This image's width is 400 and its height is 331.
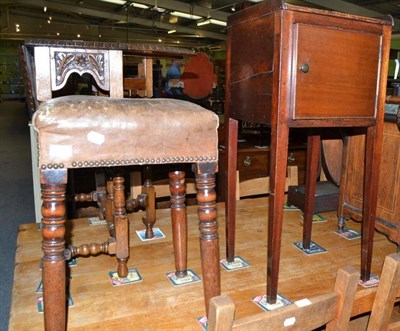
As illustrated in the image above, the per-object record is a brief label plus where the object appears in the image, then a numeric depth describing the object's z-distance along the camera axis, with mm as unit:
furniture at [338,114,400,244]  1534
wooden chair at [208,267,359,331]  773
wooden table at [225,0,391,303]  1057
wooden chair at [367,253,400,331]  890
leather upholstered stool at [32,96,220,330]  902
